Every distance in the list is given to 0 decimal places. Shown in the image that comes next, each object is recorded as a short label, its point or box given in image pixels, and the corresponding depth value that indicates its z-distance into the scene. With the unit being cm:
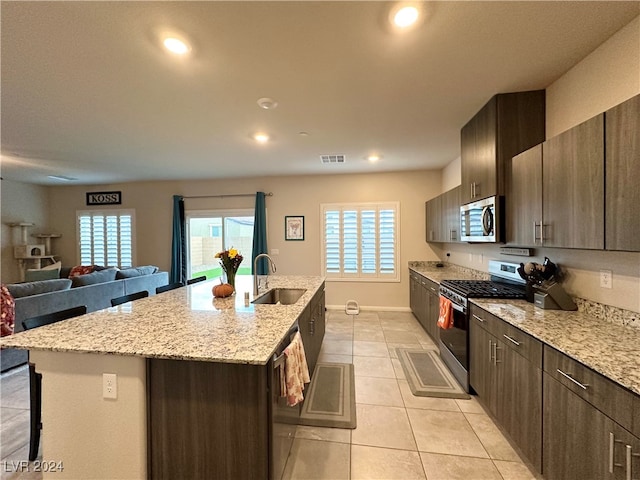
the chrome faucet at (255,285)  254
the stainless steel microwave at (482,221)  237
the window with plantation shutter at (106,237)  595
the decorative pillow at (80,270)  506
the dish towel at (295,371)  149
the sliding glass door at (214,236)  569
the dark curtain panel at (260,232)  534
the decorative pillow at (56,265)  536
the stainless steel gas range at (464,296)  239
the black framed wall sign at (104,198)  597
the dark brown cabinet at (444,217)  344
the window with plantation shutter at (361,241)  512
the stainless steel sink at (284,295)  286
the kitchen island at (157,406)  127
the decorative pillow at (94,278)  371
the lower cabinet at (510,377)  153
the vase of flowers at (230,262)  251
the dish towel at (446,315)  262
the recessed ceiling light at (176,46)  165
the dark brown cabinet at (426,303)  341
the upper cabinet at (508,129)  230
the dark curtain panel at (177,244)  562
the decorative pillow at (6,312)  265
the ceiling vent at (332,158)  410
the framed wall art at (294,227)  540
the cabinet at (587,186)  128
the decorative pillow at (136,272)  441
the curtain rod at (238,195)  546
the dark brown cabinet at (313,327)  226
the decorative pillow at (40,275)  450
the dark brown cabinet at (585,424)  103
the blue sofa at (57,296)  287
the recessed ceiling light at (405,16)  143
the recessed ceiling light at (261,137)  321
